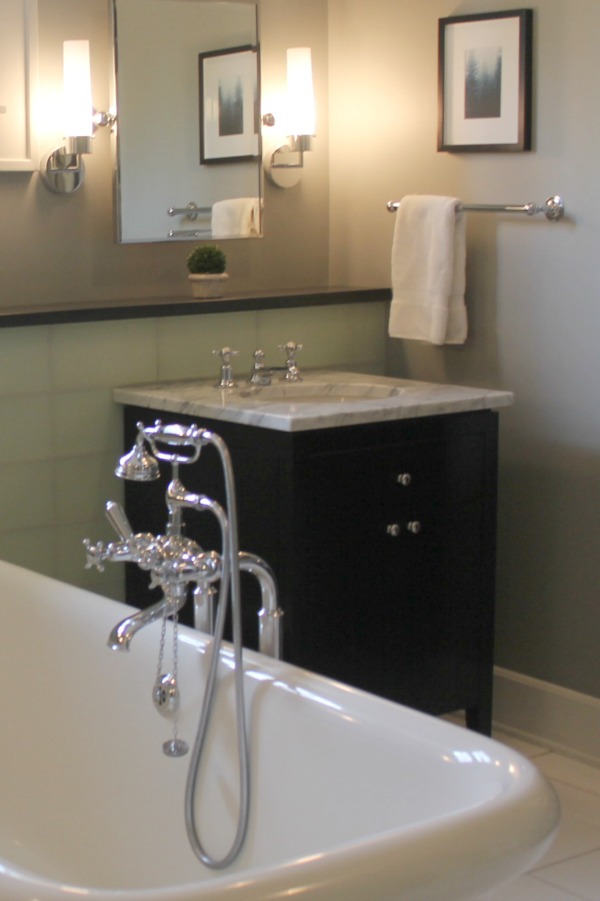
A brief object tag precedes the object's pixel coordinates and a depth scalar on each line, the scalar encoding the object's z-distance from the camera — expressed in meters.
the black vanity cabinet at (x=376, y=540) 2.77
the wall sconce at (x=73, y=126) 3.16
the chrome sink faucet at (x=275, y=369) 3.21
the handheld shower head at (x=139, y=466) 2.13
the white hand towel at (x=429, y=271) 3.27
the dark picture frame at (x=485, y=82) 3.16
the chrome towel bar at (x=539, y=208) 3.13
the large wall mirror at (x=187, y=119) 3.33
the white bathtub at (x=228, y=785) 1.47
